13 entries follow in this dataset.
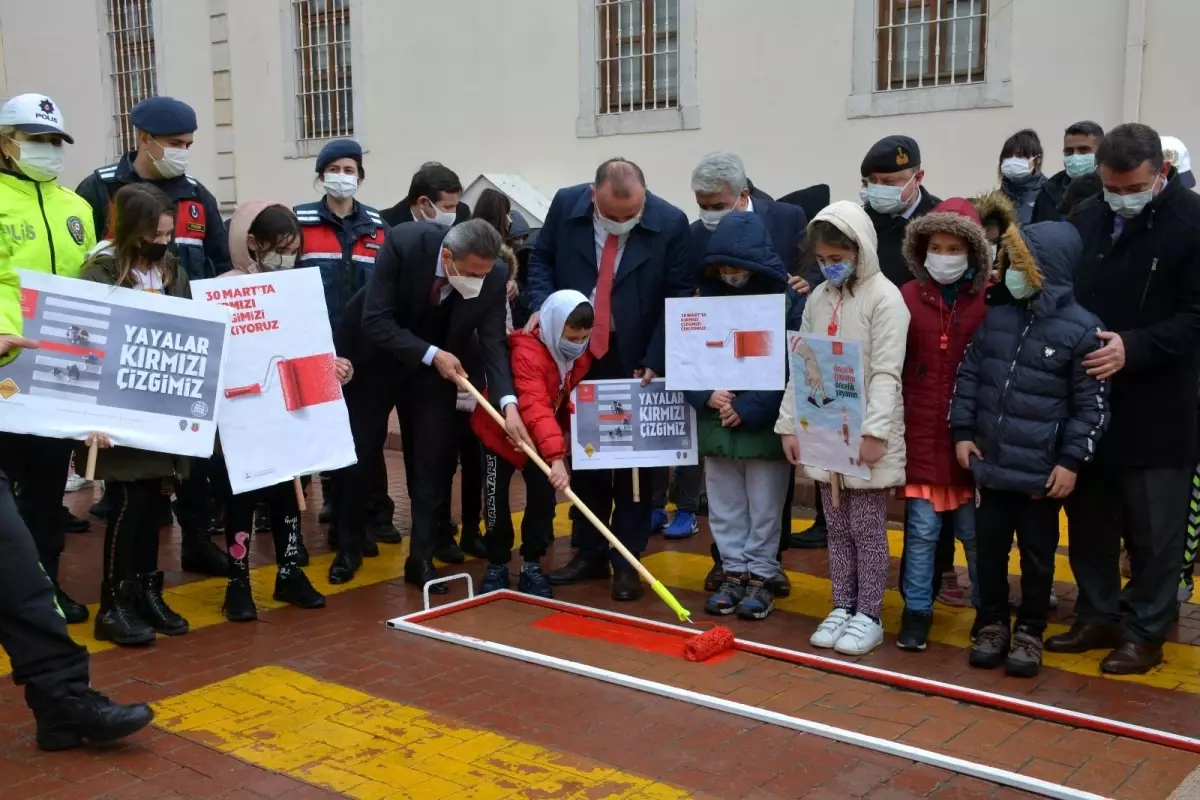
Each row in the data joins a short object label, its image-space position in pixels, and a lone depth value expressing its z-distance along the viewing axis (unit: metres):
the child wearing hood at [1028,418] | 4.71
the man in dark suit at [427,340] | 5.74
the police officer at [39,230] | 5.08
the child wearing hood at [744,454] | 5.52
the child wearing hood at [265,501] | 5.65
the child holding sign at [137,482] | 4.98
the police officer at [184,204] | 6.30
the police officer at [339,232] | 6.64
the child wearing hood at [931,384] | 5.02
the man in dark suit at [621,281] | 5.89
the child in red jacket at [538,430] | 5.62
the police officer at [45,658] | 3.85
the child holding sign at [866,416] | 5.01
